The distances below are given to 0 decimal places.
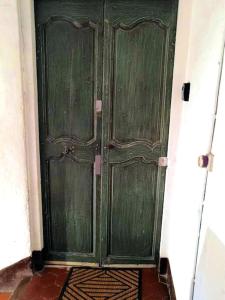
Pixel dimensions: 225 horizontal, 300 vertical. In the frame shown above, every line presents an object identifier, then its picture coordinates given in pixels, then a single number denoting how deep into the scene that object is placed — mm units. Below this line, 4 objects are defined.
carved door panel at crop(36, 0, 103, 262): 1860
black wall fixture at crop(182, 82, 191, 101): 1705
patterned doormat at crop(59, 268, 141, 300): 1929
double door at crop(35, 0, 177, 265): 1845
